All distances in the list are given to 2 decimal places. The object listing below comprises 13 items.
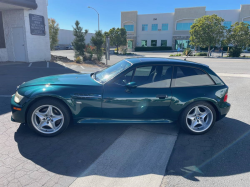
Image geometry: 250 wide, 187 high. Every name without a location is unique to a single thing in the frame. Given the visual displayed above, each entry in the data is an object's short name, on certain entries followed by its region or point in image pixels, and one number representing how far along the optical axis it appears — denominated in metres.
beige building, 46.09
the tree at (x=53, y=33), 21.09
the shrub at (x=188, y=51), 30.00
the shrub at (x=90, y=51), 16.64
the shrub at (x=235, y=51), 28.12
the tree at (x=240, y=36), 28.47
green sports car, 3.56
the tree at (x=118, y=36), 38.69
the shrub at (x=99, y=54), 17.37
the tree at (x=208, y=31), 28.86
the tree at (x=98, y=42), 17.00
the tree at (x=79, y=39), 16.05
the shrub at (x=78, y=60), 15.86
